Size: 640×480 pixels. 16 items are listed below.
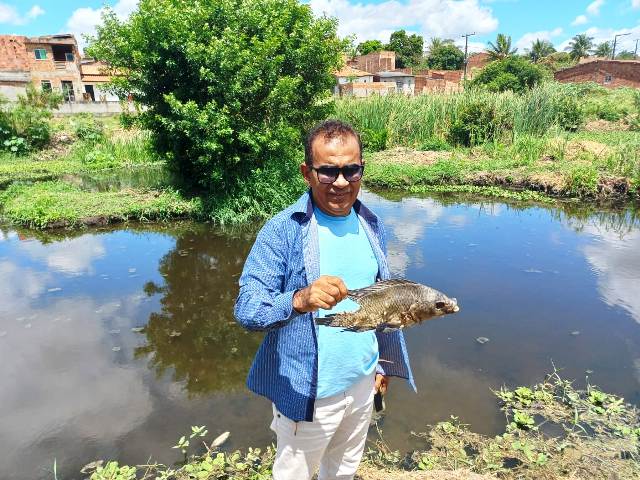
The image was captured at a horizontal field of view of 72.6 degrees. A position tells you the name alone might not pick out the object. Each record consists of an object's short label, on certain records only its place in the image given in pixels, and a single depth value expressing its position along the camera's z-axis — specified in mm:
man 1735
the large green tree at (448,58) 53500
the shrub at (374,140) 17750
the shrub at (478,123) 15969
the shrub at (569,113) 16734
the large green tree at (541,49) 56219
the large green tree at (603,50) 59750
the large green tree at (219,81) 9055
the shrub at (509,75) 30328
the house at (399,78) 42094
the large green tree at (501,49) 47031
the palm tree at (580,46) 58156
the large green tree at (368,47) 55688
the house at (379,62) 46656
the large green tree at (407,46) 55069
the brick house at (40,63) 31547
